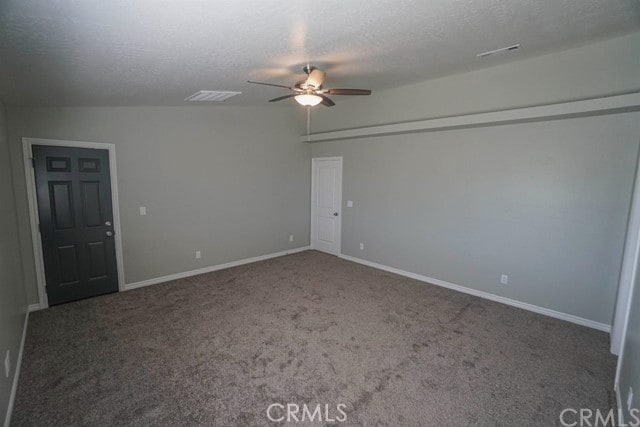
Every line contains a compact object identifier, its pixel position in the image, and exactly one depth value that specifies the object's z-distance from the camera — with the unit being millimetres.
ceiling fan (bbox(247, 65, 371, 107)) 3027
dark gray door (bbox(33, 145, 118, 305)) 3646
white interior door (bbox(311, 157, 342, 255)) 6055
